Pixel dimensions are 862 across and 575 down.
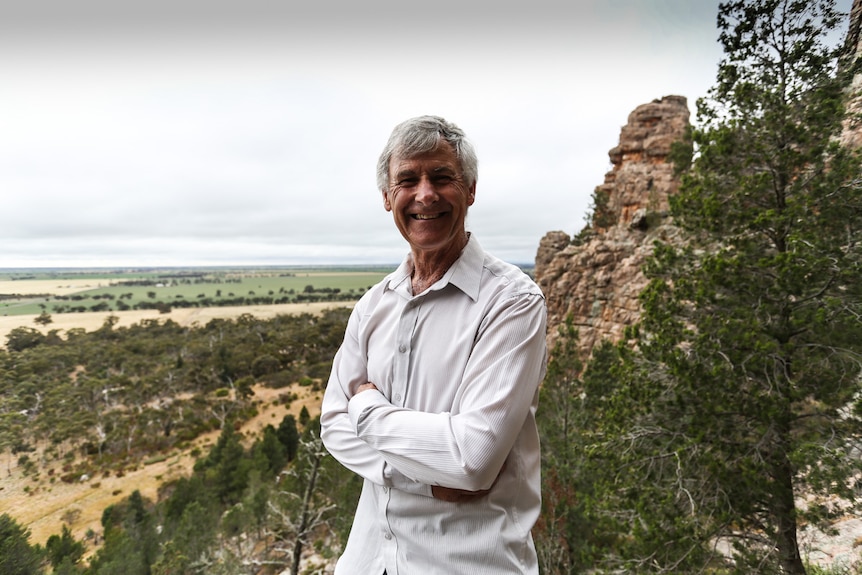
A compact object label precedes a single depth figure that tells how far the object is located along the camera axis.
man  1.17
